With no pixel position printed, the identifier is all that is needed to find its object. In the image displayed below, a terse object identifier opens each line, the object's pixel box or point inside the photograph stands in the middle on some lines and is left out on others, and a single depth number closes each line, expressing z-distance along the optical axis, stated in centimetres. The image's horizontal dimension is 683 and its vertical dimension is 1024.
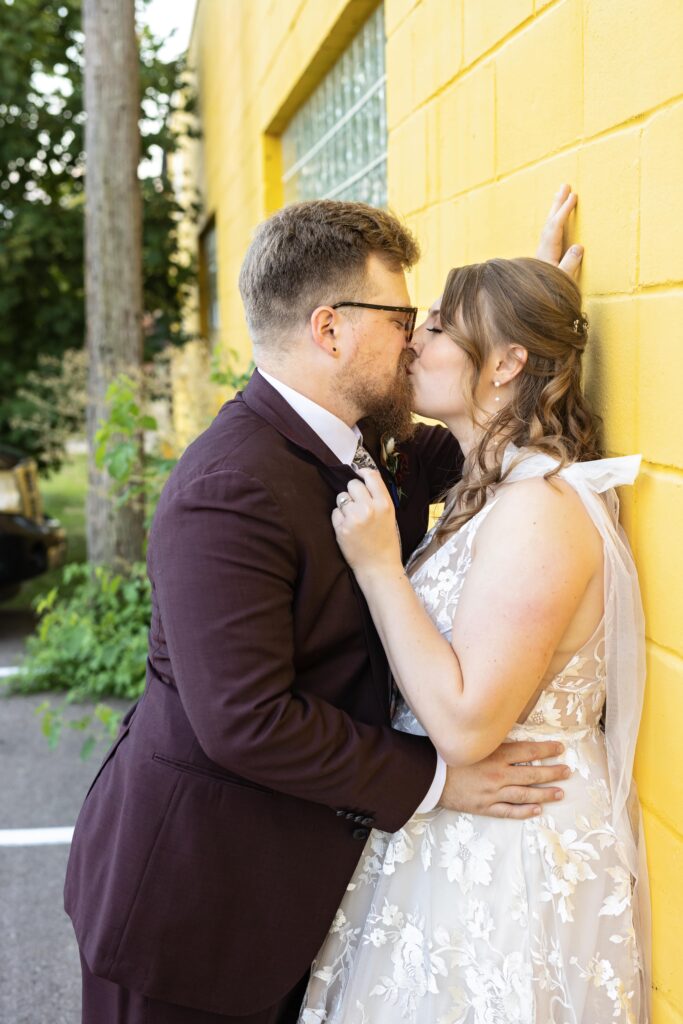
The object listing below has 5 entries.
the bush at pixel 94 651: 545
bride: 164
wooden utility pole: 672
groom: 162
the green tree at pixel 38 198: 847
